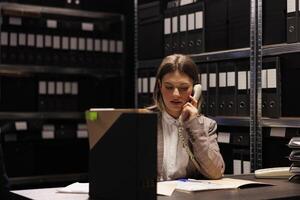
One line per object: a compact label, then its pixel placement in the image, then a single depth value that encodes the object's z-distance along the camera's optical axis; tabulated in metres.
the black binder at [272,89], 2.90
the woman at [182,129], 2.21
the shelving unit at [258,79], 2.86
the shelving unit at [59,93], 4.14
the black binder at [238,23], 3.12
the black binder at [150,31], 3.86
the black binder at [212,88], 3.34
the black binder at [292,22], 2.79
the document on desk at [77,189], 1.75
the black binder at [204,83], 3.41
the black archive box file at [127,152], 1.48
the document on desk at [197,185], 1.79
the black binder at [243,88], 3.10
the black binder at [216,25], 3.28
